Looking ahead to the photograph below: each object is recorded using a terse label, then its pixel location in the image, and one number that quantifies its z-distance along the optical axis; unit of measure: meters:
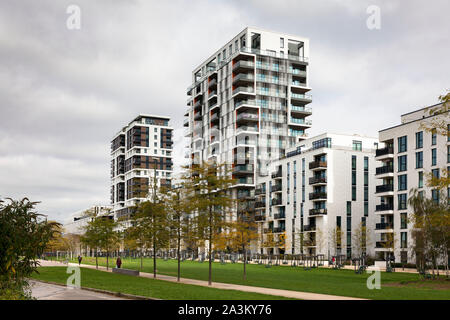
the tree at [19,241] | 16.06
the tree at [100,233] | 64.62
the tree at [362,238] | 83.62
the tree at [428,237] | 46.25
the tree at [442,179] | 24.42
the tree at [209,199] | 37.97
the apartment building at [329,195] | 94.62
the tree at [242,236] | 48.26
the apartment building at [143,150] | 191.25
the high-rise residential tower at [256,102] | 118.06
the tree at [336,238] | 87.61
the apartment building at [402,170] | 72.00
